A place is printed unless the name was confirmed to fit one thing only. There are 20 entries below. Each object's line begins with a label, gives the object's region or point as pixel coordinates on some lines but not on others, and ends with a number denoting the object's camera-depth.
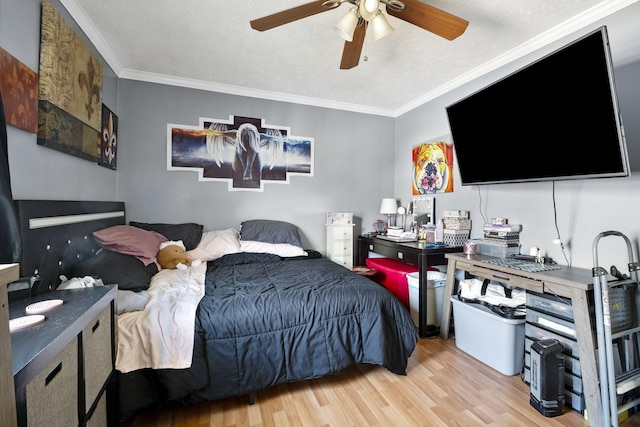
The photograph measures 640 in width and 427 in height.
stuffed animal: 2.31
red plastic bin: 2.71
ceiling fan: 1.45
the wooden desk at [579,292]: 1.46
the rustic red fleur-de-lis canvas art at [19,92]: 1.23
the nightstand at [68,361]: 0.69
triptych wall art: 2.96
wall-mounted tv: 1.49
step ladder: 1.35
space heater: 1.55
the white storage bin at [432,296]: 2.52
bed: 1.41
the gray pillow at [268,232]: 2.92
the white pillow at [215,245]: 2.64
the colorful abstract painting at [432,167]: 2.97
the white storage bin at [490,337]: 1.90
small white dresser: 3.33
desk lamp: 3.50
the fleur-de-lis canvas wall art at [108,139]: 2.34
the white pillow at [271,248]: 2.79
